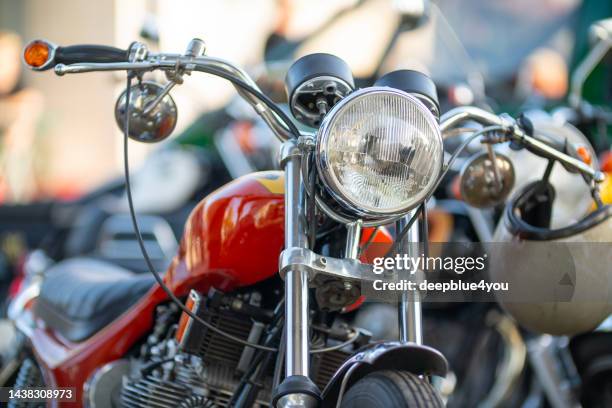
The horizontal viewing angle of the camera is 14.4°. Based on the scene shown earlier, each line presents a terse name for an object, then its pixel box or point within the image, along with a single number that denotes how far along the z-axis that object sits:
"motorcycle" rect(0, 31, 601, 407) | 3.38
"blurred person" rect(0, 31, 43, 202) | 11.40
